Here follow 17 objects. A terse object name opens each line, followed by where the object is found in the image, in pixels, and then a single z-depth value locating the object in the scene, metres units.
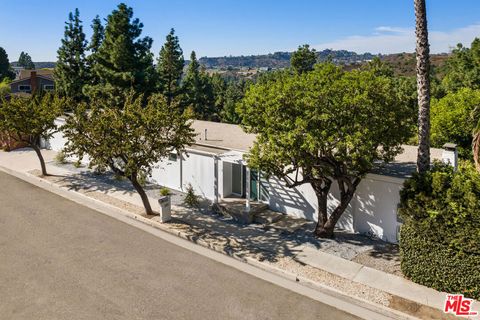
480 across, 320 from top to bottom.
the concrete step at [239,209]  16.12
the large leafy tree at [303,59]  41.28
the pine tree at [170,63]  43.59
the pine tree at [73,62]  39.00
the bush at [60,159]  25.73
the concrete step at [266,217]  15.94
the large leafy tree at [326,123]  11.77
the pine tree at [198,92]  48.34
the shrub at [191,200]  17.98
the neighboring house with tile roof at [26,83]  71.12
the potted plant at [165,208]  15.75
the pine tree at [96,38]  39.06
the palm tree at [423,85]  10.69
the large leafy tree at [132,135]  14.70
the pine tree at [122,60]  32.25
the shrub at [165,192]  16.77
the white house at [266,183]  13.91
